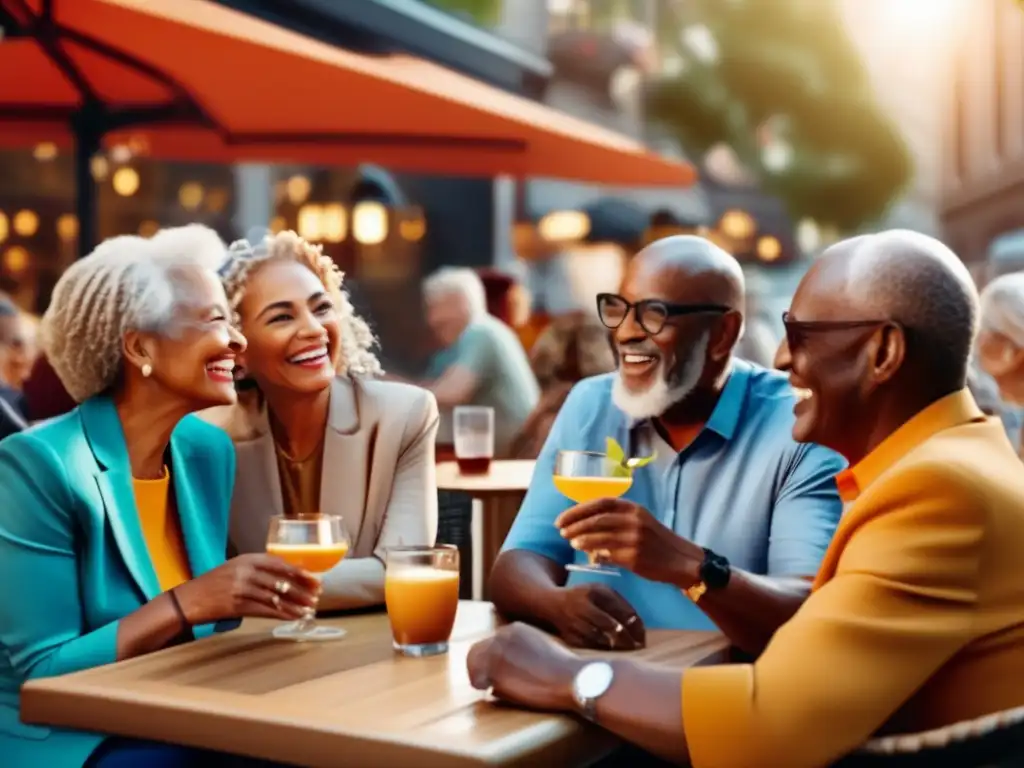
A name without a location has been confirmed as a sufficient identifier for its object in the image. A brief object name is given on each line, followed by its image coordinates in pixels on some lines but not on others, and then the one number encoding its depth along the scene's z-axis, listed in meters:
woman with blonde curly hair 2.64
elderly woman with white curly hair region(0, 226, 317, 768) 2.09
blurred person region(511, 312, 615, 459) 4.92
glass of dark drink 4.32
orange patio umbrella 4.42
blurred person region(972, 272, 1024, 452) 4.12
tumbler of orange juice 2.01
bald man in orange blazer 1.50
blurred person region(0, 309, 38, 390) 5.33
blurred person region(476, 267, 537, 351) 7.47
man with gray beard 2.44
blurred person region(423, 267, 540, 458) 5.68
